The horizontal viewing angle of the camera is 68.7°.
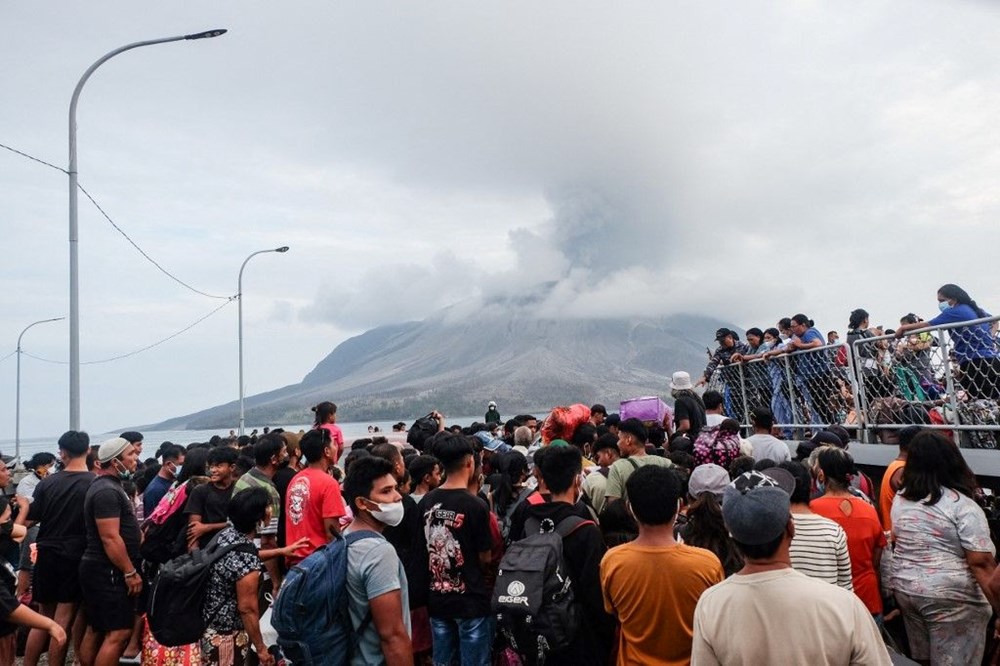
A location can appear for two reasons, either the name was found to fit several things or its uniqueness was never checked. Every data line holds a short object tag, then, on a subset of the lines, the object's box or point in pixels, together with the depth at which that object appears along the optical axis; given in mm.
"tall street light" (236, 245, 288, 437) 26308
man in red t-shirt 5523
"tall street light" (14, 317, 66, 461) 33800
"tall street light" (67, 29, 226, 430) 10500
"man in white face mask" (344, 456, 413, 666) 3492
